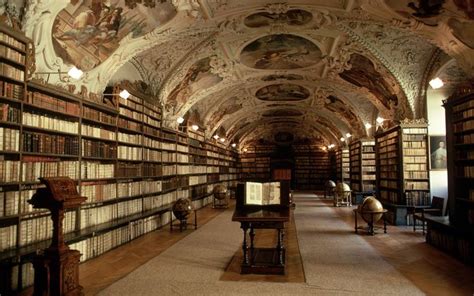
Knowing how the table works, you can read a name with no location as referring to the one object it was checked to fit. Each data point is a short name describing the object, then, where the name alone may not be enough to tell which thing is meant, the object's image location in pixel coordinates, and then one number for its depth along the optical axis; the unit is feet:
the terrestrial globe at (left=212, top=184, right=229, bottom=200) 53.83
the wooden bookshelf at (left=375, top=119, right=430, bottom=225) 39.83
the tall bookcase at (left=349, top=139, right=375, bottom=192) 65.05
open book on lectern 22.20
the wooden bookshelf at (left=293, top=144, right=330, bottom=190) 113.09
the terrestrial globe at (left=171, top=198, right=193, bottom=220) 34.94
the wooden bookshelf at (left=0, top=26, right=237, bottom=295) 19.02
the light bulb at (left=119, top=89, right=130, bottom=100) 30.42
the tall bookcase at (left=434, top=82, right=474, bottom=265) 26.32
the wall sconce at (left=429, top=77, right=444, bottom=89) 30.12
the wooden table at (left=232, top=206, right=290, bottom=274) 20.85
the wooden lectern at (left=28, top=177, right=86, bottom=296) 16.56
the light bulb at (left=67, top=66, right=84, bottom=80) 22.56
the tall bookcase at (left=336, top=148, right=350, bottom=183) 87.40
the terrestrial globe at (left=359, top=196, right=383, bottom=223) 32.76
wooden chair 34.73
